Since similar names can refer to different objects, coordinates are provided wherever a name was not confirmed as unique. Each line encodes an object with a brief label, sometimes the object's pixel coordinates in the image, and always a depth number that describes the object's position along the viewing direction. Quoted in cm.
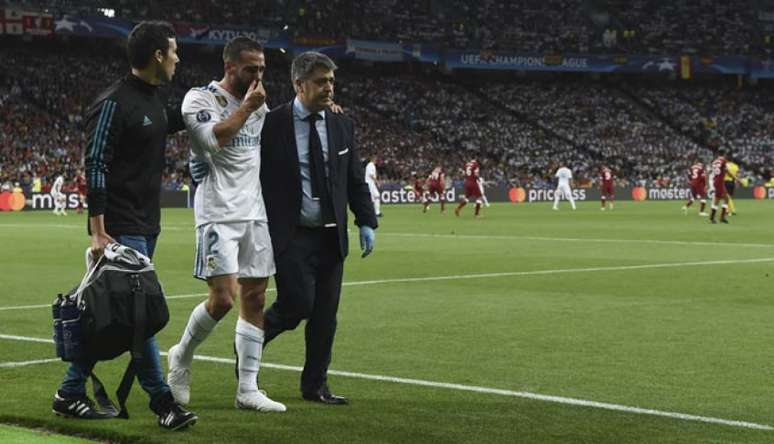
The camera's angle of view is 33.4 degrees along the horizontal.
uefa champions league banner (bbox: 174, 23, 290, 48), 6684
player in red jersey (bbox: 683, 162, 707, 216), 4428
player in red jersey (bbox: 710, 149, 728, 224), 3731
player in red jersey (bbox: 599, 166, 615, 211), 5162
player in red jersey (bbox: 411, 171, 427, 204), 6075
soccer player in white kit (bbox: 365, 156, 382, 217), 4144
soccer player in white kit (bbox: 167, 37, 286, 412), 754
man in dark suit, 802
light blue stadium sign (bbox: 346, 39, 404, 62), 7306
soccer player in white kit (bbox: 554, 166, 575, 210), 5319
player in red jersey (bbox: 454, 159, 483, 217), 4341
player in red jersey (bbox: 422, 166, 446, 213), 5075
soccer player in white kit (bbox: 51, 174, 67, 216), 4672
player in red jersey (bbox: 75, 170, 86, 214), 4938
